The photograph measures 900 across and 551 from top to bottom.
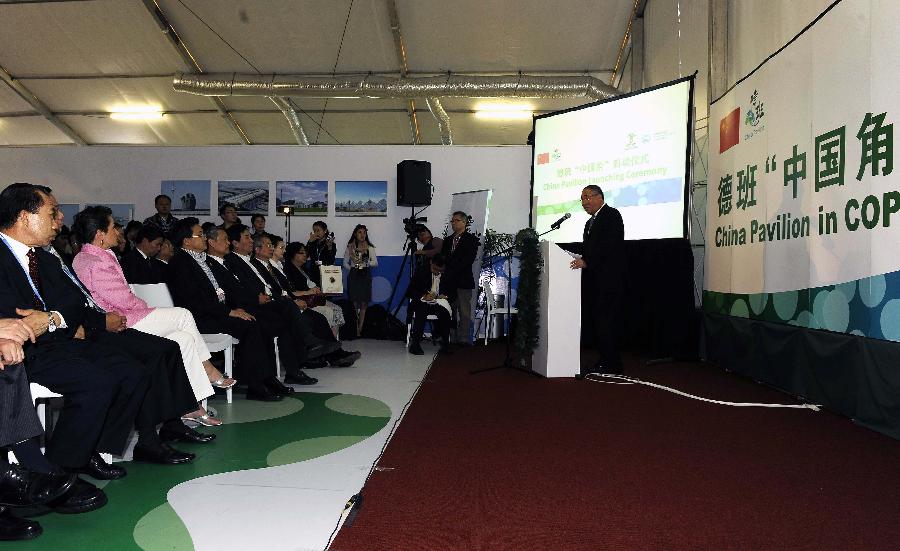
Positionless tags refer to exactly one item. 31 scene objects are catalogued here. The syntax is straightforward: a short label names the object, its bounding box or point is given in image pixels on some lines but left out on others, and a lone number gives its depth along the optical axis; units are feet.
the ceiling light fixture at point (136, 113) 38.88
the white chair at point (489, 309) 26.89
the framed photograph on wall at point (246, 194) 30.37
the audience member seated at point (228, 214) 27.22
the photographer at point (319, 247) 28.71
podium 17.20
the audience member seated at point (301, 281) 21.52
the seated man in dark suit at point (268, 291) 16.42
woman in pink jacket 10.62
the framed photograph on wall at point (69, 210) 30.33
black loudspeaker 28.76
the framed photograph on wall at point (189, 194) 30.45
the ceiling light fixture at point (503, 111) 39.78
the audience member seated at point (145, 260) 14.92
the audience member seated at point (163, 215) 26.13
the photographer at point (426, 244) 27.12
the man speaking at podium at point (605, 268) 17.53
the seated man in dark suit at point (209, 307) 13.97
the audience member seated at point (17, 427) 6.97
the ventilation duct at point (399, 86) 34.04
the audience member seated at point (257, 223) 28.05
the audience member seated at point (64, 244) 17.98
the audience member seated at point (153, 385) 9.23
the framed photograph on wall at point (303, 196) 30.30
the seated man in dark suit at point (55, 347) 7.80
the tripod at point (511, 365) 18.34
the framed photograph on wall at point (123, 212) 30.63
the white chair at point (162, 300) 13.04
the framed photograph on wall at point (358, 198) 30.27
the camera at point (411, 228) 28.48
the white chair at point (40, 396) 7.89
